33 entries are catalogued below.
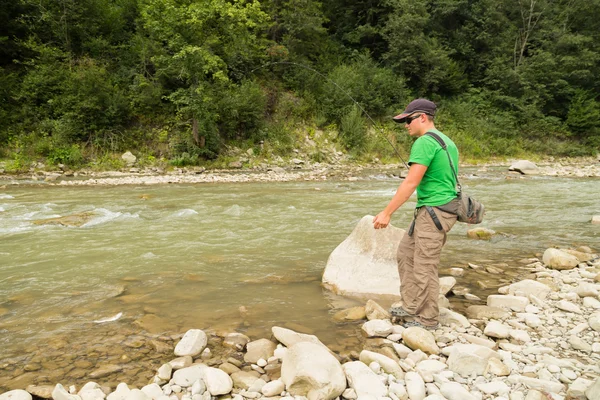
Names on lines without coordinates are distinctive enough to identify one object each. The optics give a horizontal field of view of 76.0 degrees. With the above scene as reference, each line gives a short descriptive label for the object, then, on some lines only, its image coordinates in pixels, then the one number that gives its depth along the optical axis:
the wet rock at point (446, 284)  3.99
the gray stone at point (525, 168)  18.36
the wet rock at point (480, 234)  6.64
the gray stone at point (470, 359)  2.52
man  2.97
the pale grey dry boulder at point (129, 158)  17.23
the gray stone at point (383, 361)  2.56
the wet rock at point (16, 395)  2.23
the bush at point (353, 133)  22.25
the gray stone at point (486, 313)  3.46
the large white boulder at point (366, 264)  4.12
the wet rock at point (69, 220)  7.31
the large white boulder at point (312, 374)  2.28
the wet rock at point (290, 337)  2.93
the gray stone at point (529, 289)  3.90
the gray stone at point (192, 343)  2.85
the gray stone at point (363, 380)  2.33
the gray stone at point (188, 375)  2.47
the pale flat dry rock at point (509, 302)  3.62
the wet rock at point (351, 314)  3.51
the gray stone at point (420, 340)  2.83
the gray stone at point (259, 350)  2.82
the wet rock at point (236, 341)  3.00
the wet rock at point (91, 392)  2.30
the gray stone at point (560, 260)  4.76
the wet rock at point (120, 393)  2.29
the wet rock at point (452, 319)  3.29
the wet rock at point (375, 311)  3.42
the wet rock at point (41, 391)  2.37
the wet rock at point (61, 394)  2.24
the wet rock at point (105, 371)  2.61
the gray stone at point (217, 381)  2.37
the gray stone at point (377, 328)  3.14
